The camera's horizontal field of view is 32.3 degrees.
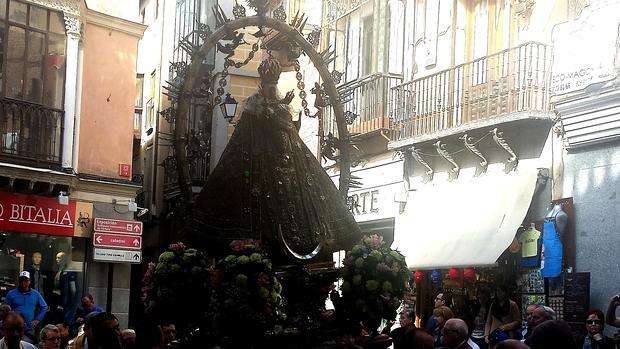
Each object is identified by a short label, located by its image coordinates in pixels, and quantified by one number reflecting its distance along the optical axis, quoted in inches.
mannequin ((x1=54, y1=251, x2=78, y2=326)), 719.1
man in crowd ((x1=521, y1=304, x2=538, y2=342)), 380.5
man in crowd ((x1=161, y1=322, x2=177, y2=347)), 362.9
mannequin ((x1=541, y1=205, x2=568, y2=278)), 556.4
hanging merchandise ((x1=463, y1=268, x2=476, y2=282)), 616.4
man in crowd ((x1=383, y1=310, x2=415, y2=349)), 267.6
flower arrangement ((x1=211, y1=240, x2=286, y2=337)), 288.8
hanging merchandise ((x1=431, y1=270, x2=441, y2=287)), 660.7
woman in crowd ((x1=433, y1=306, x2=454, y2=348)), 476.7
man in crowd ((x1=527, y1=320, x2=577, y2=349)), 204.8
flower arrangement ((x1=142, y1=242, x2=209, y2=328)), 314.1
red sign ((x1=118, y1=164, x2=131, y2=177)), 762.8
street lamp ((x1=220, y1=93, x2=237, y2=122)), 355.6
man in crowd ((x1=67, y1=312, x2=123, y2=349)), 287.6
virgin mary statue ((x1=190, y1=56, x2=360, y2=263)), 329.1
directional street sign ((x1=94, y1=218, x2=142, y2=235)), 729.6
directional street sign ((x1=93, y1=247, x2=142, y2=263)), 721.6
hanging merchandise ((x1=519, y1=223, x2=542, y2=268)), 572.1
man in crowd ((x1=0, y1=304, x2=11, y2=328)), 424.4
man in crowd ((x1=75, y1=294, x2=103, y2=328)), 527.5
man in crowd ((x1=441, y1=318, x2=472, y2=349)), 275.0
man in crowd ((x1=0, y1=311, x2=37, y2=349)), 296.8
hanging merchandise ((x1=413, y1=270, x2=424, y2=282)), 671.8
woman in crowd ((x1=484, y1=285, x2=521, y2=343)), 522.4
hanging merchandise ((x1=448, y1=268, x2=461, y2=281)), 629.8
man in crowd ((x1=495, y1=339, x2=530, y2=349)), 197.7
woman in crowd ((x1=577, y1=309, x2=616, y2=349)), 430.3
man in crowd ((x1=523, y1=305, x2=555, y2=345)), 356.5
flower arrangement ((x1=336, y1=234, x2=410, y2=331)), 310.2
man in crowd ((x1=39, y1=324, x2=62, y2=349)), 322.7
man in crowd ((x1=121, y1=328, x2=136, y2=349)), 334.3
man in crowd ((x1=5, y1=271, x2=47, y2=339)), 518.9
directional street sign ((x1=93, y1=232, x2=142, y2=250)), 726.5
